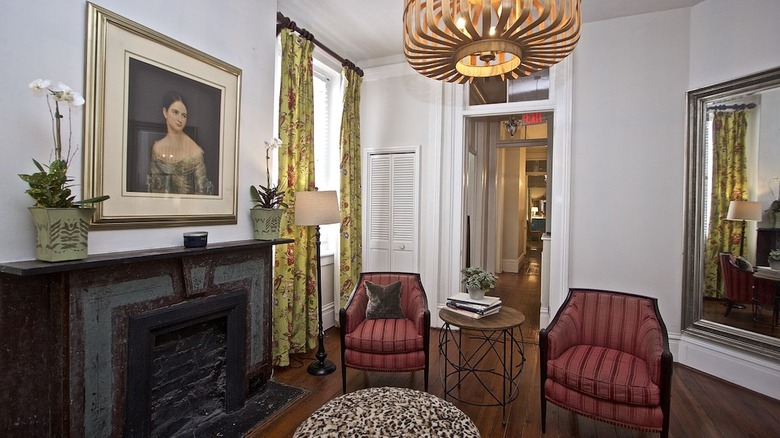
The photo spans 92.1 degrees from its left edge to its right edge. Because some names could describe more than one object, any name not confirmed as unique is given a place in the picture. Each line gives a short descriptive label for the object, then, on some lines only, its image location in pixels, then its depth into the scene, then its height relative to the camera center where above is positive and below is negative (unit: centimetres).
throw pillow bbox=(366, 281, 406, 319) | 310 -71
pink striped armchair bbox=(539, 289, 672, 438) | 205 -88
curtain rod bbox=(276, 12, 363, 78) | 324 +167
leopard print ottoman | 157 -89
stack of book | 271 -65
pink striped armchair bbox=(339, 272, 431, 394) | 273 -92
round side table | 258 -133
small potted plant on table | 285 -49
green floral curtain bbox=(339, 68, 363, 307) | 425 +31
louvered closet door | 452 +4
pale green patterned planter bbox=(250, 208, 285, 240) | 283 -6
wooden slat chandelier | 164 +87
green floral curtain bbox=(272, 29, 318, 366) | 326 -6
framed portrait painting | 193 +49
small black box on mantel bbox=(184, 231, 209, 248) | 227 -16
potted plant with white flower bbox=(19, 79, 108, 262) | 162 +1
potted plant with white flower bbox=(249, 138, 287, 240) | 283 +2
